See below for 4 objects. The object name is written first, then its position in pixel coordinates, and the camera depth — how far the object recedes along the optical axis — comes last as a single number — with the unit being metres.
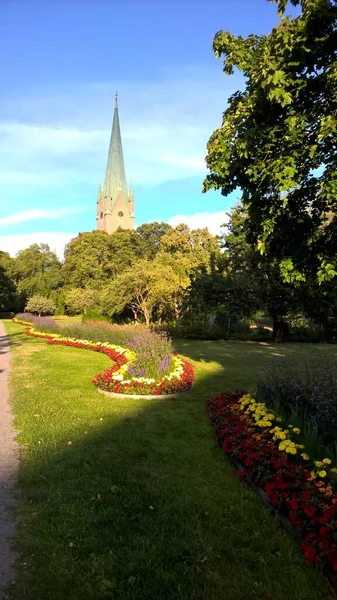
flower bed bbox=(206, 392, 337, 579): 2.49
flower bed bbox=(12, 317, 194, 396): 7.47
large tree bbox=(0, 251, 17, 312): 48.24
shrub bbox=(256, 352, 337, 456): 3.91
